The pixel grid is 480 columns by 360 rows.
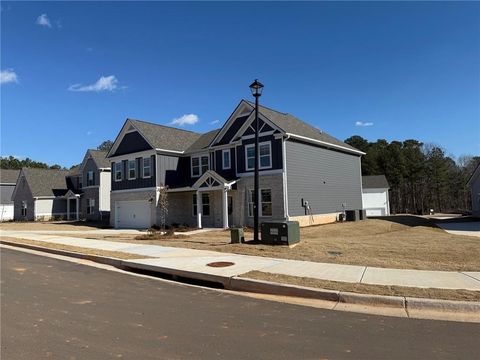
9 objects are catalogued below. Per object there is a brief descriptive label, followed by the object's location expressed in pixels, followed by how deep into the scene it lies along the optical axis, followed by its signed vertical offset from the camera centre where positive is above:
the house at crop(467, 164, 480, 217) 36.19 +1.55
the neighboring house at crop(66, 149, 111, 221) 42.78 +3.31
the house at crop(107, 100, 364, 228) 25.45 +2.94
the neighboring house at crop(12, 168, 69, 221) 47.19 +3.01
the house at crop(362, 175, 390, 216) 51.84 +1.45
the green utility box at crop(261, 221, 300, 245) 14.89 -0.69
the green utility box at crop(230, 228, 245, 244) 16.19 -0.83
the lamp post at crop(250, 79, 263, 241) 15.77 +3.03
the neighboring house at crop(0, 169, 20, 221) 56.25 +4.36
